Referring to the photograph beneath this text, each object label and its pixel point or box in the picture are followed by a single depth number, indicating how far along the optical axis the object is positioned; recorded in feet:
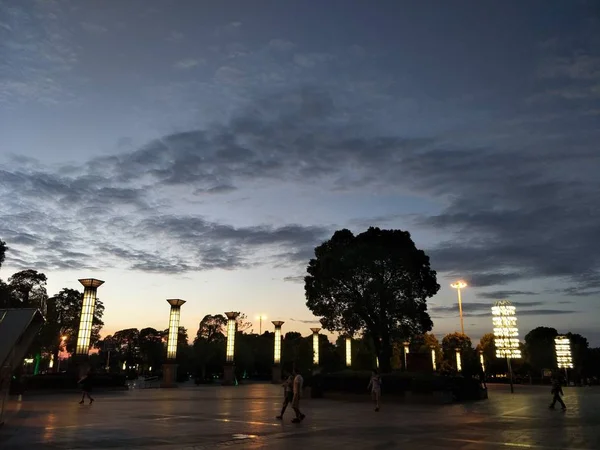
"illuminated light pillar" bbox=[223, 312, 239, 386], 159.12
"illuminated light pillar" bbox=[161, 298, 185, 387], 134.41
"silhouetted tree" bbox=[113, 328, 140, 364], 367.04
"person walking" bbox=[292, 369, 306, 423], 49.01
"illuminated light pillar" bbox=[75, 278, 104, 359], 108.88
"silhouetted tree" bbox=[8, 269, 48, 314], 167.06
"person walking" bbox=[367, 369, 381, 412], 63.14
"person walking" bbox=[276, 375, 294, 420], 51.49
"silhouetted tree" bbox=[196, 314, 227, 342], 270.26
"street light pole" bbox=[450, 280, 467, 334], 146.10
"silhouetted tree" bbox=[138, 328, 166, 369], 331.36
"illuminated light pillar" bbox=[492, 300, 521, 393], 118.01
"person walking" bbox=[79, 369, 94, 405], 70.47
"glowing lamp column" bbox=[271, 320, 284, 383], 180.55
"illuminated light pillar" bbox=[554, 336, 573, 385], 197.57
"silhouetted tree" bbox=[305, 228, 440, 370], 127.95
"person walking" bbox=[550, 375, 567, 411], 66.54
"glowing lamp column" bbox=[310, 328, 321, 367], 196.76
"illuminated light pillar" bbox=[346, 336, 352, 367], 195.83
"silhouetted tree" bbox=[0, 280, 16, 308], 140.38
